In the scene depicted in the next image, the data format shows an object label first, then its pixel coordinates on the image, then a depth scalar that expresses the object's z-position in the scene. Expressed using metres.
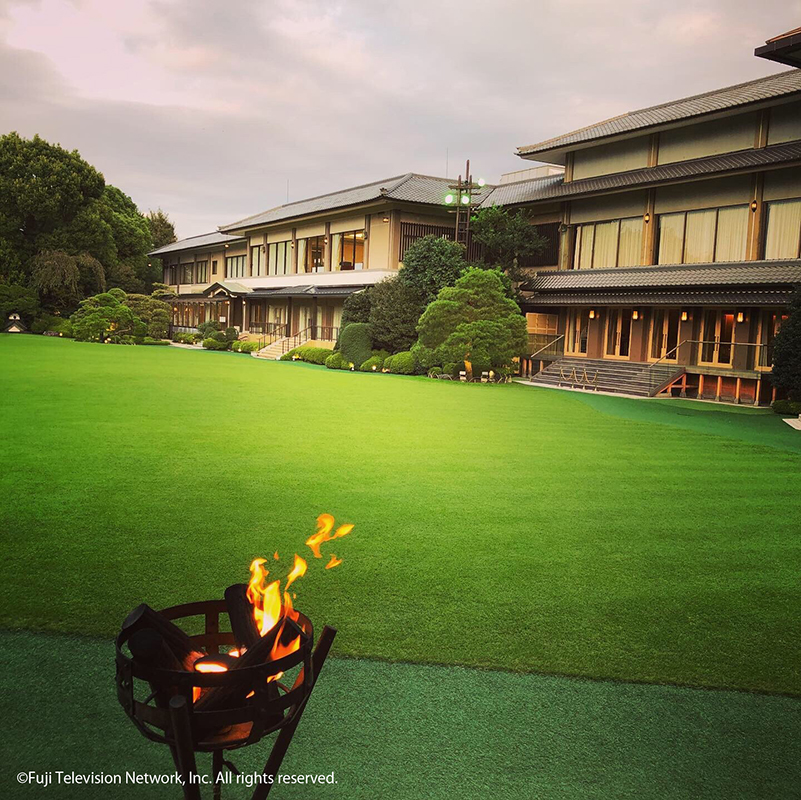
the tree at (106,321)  42.31
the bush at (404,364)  29.42
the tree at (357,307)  33.72
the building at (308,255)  35.97
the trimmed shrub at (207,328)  48.75
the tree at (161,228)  78.88
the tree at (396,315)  30.94
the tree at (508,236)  29.45
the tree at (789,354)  17.86
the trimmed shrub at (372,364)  30.94
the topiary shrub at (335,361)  32.38
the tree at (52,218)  47.72
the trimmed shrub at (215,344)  45.72
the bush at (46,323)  48.62
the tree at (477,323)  26.08
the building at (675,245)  22.20
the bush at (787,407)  18.62
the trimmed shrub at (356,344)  31.98
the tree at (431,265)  30.39
